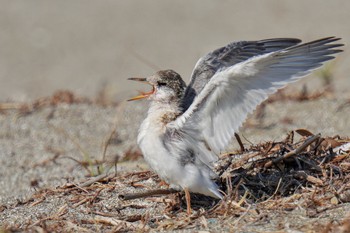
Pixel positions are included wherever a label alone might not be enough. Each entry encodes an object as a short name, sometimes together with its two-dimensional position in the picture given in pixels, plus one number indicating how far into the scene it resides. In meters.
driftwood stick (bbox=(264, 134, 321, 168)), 10.69
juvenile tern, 9.81
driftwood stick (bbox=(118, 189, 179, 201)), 10.27
